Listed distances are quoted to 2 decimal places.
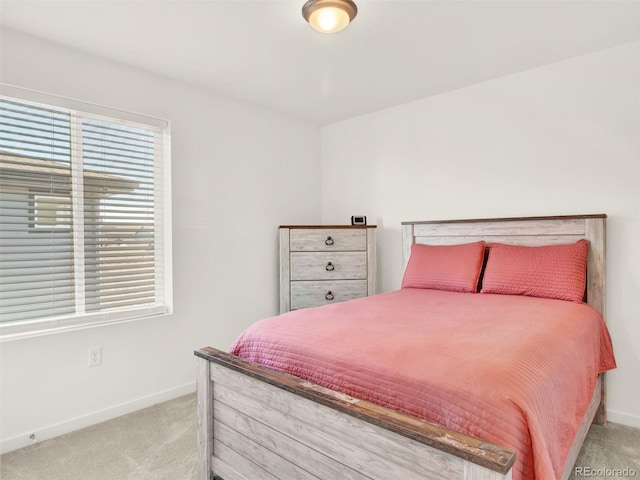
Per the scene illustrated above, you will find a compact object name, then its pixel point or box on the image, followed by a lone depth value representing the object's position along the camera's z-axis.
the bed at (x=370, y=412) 1.02
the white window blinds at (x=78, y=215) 2.18
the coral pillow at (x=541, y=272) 2.28
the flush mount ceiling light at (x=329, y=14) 1.84
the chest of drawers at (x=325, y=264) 3.31
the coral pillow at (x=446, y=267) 2.66
